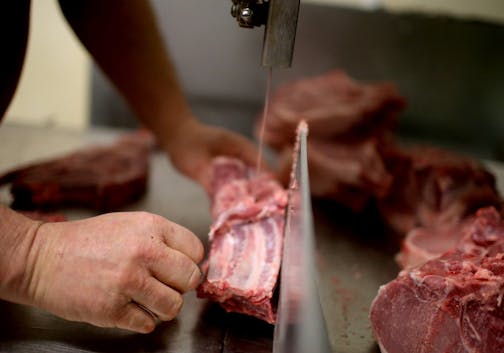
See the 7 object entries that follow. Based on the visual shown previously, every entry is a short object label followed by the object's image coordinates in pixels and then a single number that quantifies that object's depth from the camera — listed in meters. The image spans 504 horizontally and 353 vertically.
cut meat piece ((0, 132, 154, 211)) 0.81
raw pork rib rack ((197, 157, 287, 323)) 0.64
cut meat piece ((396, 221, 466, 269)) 0.72
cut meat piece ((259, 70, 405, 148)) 0.90
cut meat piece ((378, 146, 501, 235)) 0.79
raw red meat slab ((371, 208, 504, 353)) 0.58
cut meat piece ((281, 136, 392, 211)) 0.86
